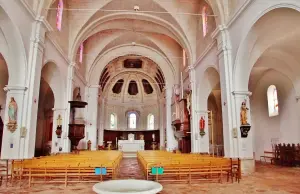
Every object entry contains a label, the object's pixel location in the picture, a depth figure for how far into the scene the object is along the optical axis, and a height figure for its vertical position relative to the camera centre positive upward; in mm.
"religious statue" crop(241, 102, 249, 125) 8367 +636
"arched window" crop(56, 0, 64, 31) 11875 +5983
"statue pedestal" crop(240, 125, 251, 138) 8211 +68
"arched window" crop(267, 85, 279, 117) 14334 +1905
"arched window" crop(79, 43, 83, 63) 17042 +5681
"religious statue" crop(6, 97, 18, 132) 7817 +573
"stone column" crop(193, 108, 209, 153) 13195 -333
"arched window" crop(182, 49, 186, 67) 17550 +5497
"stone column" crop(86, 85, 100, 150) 19047 +1409
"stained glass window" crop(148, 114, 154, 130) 28922 +1357
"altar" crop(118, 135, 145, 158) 21875 -1275
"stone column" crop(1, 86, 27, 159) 7844 -88
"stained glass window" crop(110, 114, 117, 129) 28125 +1333
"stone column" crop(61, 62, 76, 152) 12938 +1338
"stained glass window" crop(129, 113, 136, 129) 29183 +1497
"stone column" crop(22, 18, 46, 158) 8312 +1798
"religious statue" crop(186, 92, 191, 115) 14192 +1856
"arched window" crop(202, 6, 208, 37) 12531 +5964
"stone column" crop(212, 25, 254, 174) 8477 +998
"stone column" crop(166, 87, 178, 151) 19828 +433
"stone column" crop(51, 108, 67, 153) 12758 -470
